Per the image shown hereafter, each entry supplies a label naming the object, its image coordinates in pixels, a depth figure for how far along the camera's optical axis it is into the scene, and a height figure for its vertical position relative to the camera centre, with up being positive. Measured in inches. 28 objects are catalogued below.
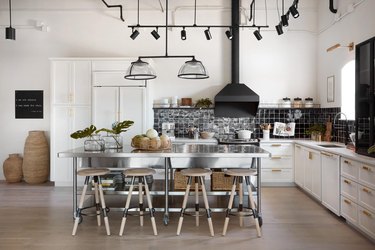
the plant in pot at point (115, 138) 164.2 -7.1
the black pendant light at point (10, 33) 225.9 +63.2
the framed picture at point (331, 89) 237.0 +27.3
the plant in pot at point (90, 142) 155.4 -8.3
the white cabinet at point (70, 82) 242.7 +31.7
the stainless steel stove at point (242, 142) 240.0 -12.2
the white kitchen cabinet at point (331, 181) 164.7 -29.2
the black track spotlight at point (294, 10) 173.6 +61.3
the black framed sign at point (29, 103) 268.3 +17.7
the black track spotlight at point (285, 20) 186.7 +60.5
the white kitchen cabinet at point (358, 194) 133.3 -30.2
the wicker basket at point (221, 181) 165.3 -28.3
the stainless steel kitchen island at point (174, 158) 146.7 -16.6
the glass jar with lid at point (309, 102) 262.1 +18.9
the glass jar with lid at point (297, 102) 264.1 +19.0
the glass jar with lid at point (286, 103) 263.9 +18.2
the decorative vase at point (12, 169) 256.8 -34.9
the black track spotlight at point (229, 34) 220.7 +61.6
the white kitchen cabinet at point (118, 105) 239.8 +14.6
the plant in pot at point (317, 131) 234.1 -4.0
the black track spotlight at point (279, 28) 201.3 +59.8
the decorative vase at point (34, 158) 251.6 -25.7
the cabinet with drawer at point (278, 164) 242.8 -28.7
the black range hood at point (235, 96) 250.1 +22.4
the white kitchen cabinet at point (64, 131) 243.9 -4.7
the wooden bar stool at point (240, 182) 142.3 -25.3
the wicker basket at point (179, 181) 167.0 -28.5
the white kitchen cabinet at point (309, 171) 193.2 -29.0
